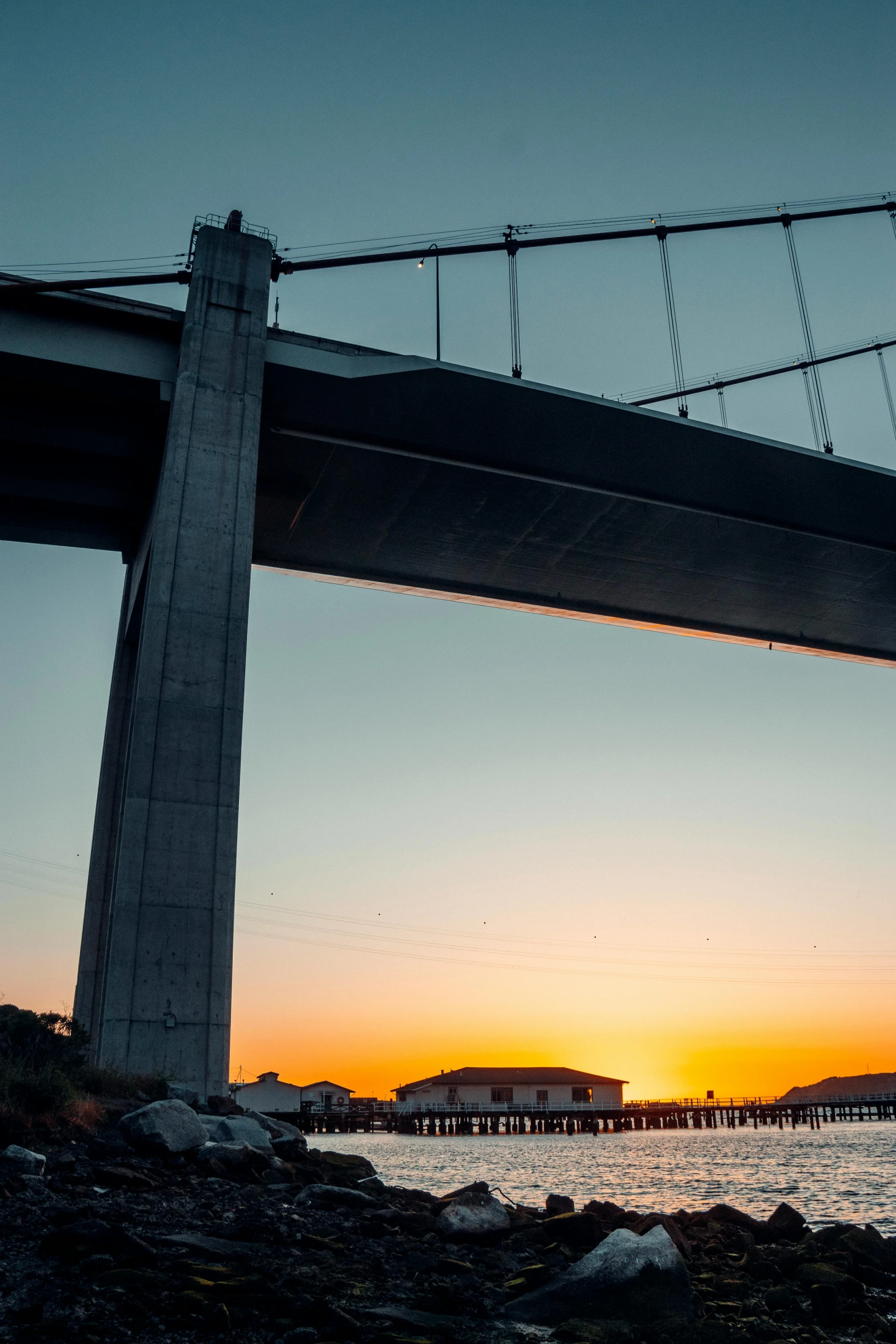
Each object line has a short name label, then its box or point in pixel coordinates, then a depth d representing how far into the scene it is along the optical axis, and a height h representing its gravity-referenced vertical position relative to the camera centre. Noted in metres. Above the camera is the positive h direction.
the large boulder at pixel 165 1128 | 11.77 +0.00
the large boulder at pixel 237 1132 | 13.48 -0.07
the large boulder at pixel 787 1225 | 14.75 -1.42
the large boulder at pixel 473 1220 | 11.44 -0.99
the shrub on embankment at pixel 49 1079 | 11.73 +0.61
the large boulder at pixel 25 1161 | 9.87 -0.25
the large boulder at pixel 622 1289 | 9.12 -1.39
